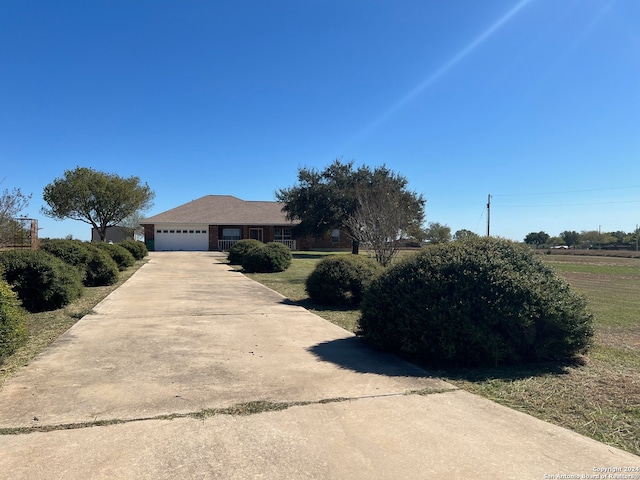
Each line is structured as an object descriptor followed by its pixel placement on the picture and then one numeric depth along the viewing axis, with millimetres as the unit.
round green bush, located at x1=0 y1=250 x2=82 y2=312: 9352
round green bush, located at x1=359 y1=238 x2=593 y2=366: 5453
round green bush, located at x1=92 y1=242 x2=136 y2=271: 19781
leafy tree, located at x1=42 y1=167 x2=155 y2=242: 34438
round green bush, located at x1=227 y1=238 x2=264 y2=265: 24745
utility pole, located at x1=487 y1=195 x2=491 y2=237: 49031
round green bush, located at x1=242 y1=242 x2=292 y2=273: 20562
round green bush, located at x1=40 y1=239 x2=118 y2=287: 12828
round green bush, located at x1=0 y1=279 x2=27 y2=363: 5301
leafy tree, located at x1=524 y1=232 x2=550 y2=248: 108031
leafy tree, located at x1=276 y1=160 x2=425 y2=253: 33750
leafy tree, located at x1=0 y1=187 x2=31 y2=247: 13383
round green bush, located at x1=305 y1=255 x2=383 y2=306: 11016
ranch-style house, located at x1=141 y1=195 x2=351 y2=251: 41969
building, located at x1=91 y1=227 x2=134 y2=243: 50500
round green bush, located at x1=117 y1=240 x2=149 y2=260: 27098
